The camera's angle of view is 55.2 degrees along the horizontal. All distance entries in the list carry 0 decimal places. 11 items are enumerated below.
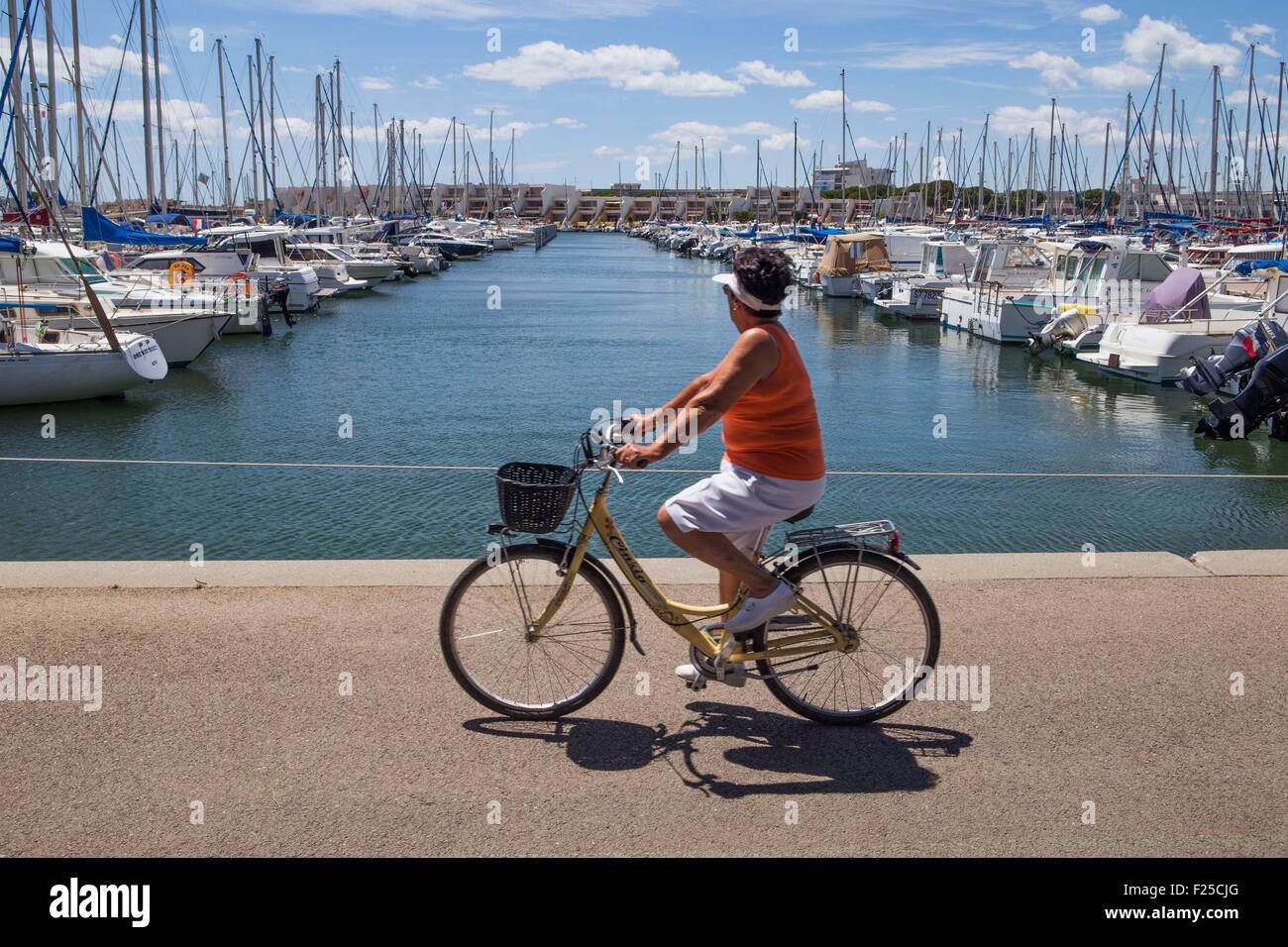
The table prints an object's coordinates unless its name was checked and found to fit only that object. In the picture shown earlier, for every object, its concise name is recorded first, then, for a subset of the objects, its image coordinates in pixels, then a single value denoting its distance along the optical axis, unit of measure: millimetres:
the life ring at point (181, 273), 34781
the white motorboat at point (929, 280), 44094
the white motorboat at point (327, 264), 51406
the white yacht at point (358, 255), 56812
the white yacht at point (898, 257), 49781
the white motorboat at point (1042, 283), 33594
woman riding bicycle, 4648
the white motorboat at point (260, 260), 41438
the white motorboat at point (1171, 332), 26484
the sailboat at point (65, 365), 21359
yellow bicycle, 4891
